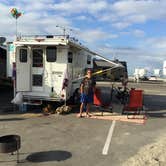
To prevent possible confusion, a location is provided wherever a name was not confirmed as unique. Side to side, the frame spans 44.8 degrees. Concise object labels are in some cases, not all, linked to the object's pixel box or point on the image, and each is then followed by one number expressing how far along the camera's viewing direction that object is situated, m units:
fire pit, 4.03
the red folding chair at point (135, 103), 7.69
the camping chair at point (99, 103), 7.87
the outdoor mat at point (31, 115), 7.59
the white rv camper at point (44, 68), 7.95
